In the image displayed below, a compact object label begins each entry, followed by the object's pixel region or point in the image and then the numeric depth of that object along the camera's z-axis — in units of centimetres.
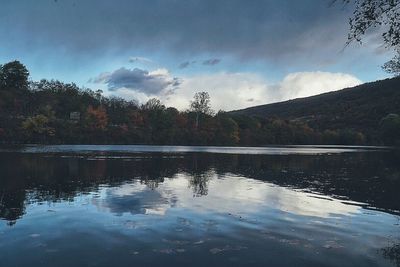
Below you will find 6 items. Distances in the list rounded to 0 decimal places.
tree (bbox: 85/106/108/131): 16600
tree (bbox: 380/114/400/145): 15082
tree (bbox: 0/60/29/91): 18550
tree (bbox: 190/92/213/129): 19362
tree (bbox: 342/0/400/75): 1368
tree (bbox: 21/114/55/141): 14325
